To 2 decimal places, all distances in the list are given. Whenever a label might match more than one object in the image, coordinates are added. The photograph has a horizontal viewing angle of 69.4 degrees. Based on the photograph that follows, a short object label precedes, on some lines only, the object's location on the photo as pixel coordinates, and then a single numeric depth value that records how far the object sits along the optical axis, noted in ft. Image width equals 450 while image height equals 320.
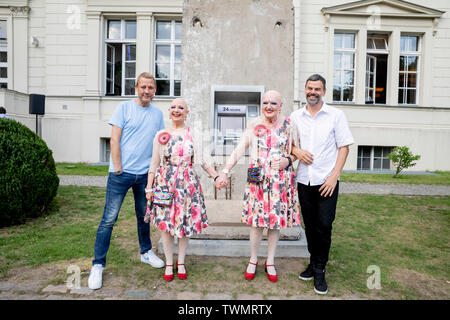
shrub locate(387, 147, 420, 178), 29.50
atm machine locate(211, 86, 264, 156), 12.60
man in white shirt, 9.29
